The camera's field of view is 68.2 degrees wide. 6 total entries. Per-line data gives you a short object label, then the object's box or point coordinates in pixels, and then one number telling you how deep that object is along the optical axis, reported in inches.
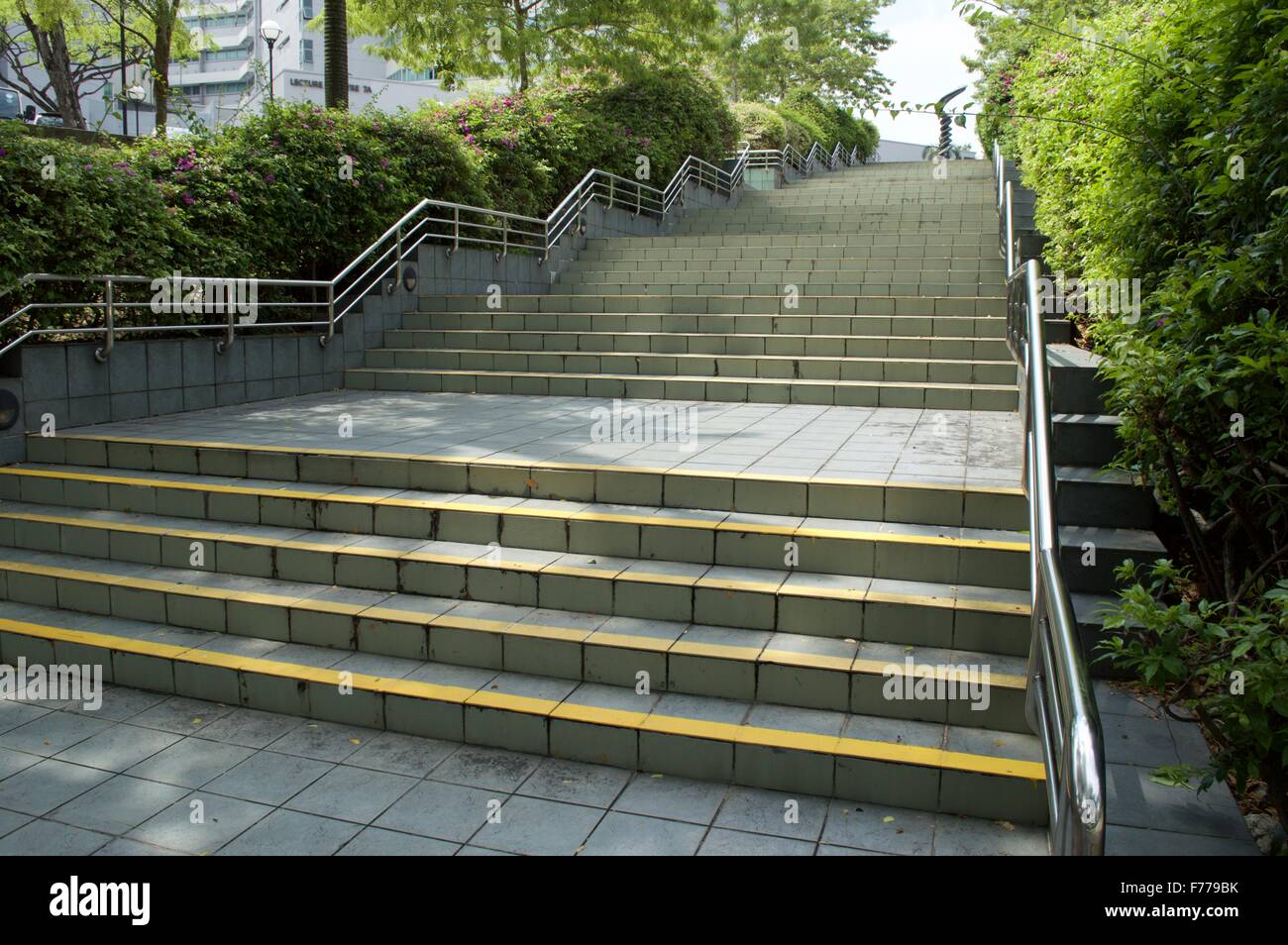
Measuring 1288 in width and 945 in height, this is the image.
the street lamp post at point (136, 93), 895.7
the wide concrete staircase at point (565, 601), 158.6
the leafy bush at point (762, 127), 940.6
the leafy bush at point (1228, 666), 112.7
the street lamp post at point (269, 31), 839.1
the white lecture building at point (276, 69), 2256.4
